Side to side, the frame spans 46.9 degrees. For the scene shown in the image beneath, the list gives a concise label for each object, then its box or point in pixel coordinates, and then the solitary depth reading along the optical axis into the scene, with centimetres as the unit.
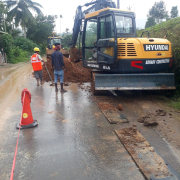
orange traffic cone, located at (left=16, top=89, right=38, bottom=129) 498
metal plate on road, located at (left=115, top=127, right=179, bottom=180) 309
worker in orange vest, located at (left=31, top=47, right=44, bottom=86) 963
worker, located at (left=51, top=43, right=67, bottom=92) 834
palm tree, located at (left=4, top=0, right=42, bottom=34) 3431
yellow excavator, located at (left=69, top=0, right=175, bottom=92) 686
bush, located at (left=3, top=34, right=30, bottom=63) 2315
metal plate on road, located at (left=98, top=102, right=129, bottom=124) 529
